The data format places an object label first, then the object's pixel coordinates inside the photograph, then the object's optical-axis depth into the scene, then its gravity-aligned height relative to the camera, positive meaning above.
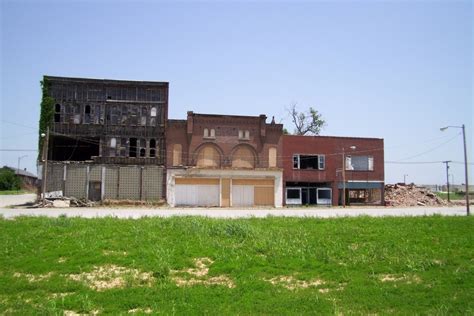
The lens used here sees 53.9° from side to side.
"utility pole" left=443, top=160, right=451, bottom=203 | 79.31 +3.45
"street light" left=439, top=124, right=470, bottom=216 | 38.41 +2.80
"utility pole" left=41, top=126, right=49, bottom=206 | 44.91 +2.08
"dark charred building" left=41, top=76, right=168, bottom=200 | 50.28 +5.80
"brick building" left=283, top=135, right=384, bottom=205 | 56.28 +2.75
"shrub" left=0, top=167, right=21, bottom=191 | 98.19 +1.41
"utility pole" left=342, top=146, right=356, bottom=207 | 54.99 +1.41
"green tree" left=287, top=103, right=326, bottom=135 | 77.31 +10.86
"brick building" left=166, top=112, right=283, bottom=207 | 52.16 +3.16
